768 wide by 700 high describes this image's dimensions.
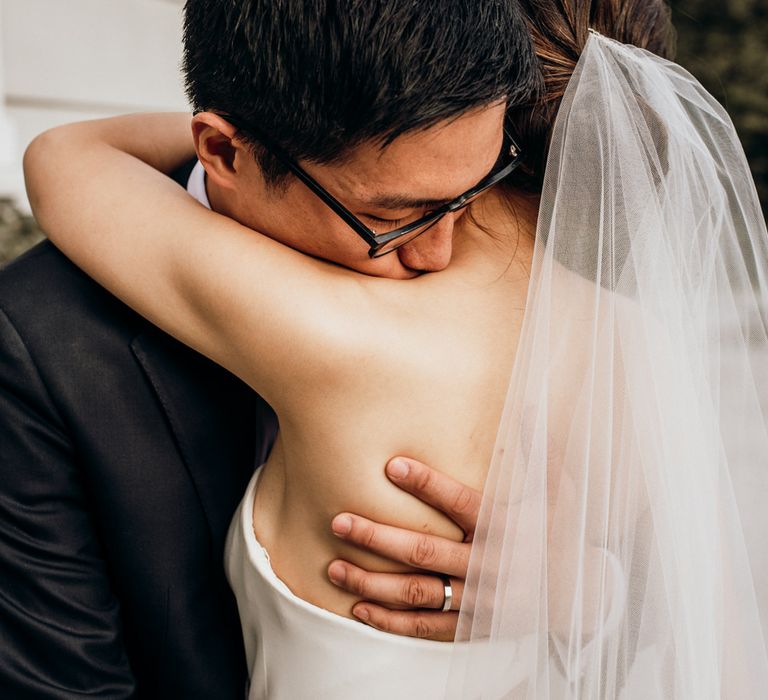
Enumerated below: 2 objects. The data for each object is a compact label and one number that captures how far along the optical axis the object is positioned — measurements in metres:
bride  0.66
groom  0.68
